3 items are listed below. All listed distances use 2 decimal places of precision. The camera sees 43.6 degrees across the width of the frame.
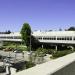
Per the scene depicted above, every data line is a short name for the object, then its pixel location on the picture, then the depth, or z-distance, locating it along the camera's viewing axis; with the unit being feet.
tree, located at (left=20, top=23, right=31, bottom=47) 104.85
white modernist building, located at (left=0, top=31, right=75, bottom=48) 96.12
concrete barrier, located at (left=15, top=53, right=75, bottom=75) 4.94
